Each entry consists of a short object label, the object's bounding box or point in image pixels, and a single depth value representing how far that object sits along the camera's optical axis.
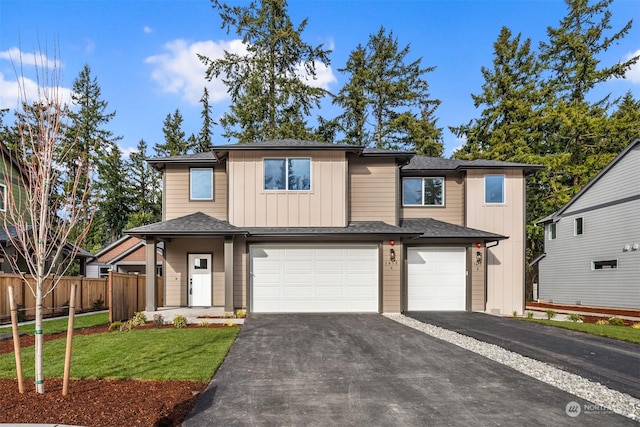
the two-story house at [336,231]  12.07
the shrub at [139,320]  9.84
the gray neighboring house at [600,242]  16.33
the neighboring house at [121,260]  24.21
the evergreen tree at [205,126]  36.31
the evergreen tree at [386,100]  28.33
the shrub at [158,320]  9.77
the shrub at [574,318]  12.05
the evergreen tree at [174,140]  36.66
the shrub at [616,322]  11.72
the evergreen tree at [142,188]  37.84
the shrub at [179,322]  9.57
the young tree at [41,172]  4.36
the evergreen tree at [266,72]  24.59
